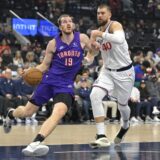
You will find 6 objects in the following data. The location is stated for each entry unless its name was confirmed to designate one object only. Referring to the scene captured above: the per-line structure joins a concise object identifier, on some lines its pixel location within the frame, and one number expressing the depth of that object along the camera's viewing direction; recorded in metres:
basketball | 11.88
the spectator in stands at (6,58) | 24.75
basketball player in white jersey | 12.31
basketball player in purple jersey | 11.14
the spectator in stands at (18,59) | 24.53
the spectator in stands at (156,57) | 29.17
